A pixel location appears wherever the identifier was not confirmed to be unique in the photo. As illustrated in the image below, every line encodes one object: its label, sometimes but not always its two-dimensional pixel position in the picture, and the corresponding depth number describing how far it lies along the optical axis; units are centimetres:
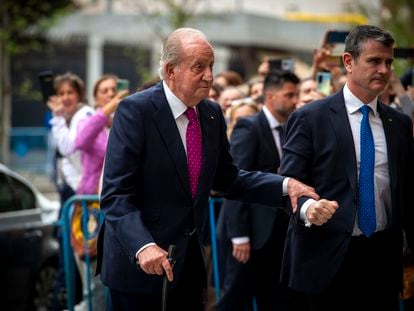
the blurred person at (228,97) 984
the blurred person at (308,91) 795
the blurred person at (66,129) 926
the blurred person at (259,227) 764
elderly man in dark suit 521
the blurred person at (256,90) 982
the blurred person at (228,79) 1162
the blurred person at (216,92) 992
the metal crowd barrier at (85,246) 795
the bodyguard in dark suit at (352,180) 552
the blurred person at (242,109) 880
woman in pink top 870
